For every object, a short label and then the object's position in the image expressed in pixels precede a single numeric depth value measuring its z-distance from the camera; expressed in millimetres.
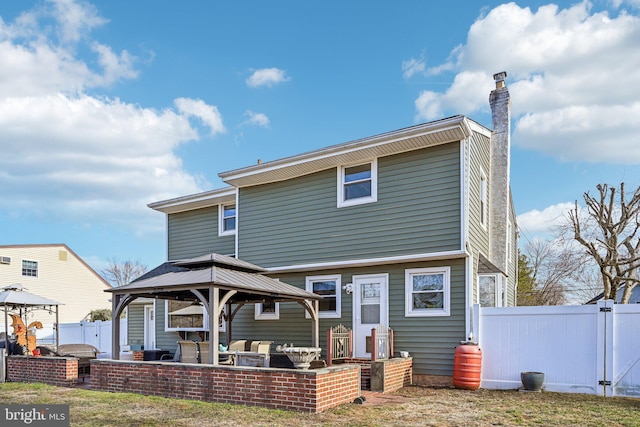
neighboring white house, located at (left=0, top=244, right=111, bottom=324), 27969
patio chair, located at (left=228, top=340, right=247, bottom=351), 12540
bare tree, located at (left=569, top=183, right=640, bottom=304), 16766
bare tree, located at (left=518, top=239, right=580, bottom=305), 23906
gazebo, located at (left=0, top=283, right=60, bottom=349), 13883
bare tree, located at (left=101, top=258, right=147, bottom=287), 52625
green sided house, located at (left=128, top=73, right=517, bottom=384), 11555
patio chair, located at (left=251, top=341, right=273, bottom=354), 11525
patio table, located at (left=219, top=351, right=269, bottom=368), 10094
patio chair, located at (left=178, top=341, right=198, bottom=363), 11148
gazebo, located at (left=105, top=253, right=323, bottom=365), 9664
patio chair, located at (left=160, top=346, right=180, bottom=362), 13680
